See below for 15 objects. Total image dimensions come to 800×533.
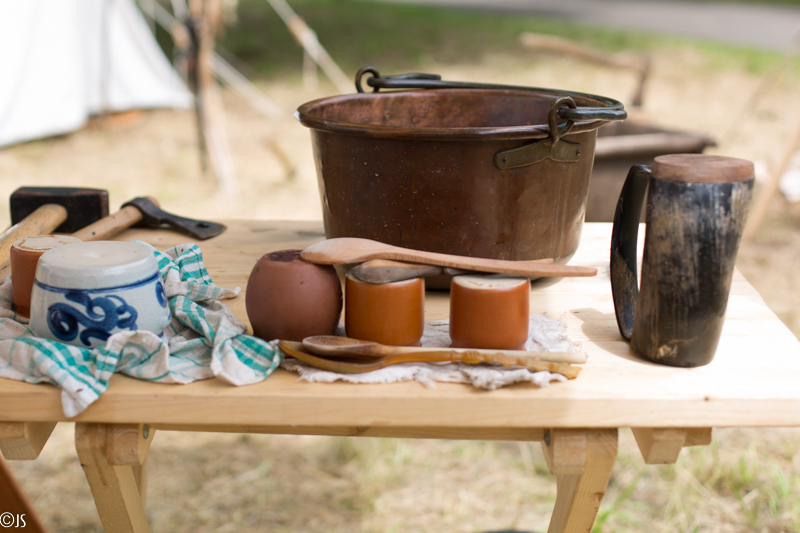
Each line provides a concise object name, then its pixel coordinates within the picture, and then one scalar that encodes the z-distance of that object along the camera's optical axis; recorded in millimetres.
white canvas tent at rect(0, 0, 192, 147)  3920
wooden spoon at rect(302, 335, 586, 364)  746
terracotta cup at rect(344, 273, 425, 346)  760
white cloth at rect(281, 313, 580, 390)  730
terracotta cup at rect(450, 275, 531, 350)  750
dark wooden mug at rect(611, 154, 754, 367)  697
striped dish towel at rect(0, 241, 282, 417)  718
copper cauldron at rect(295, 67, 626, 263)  847
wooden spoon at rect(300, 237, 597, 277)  771
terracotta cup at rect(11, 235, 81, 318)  831
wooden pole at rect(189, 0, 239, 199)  3205
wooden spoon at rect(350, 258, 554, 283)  755
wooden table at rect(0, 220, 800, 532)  720
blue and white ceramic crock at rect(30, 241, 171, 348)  715
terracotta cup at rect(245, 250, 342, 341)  773
